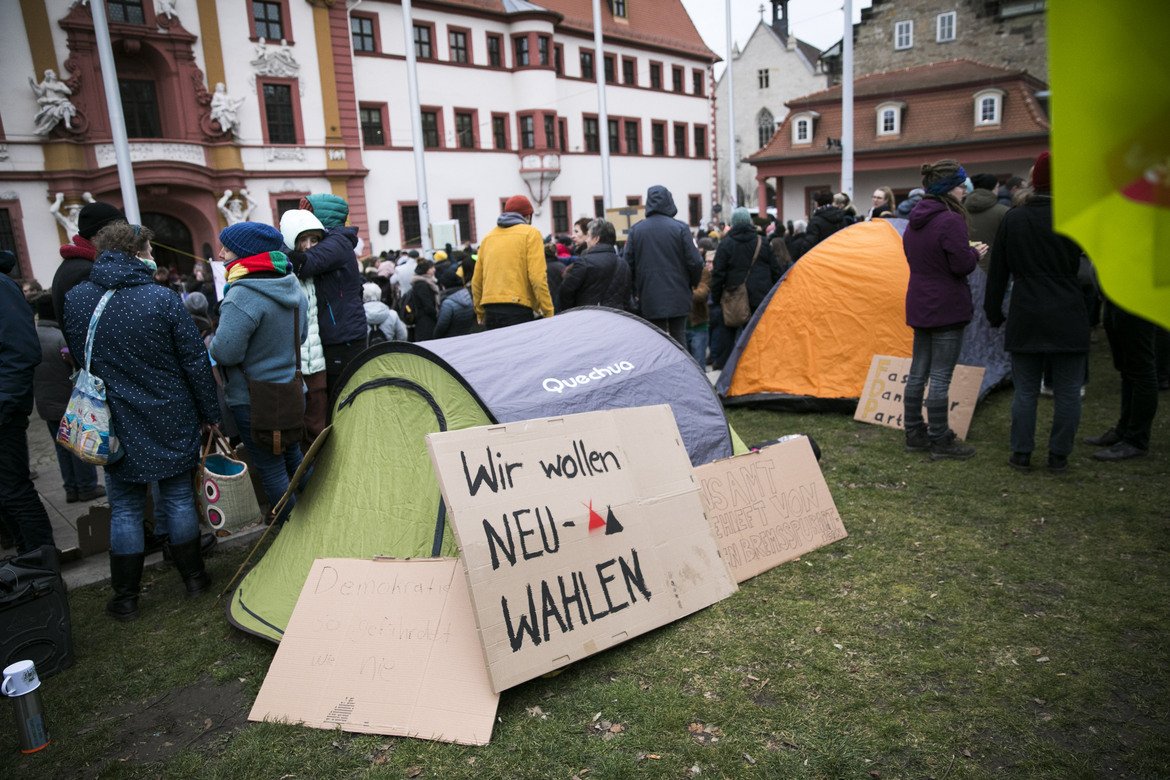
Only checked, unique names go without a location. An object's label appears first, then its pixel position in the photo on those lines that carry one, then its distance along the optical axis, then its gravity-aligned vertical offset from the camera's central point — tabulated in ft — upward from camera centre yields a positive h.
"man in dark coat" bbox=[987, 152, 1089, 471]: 14.49 -2.02
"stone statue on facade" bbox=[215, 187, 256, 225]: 74.23 +5.56
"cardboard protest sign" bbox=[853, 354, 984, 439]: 18.51 -4.45
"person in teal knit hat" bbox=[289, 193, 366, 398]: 15.31 -0.56
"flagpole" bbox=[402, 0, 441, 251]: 56.75 +9.54
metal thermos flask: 9.05 -5.26
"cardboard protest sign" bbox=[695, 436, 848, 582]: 11.96 -4.59
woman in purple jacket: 15.84 -1.54
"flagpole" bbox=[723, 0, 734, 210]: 68.95 +10.35
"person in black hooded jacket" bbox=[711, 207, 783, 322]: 24.38 -1.14
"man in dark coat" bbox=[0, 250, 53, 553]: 13.16 -2.36
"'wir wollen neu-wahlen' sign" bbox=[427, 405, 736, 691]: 9.20 -3.84
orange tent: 20.75 -2.98
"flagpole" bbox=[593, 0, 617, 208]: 67.31 +11.53
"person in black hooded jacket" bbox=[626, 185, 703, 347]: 21.63 -0.78
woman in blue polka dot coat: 11.85 -1.87
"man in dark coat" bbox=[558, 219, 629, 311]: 21.88 -1.09
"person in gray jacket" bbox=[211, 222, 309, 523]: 12.85 -0.93
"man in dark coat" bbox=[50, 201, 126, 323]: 14.44 +0.12
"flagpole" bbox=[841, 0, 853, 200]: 44.39 +6.78
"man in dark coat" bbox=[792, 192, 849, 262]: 27.48 +0.03
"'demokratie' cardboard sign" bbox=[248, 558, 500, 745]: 8.91 -4.99
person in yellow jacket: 19.29 -0.70
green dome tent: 11.00 -2.64
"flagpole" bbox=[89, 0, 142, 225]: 36.88 +7.22
